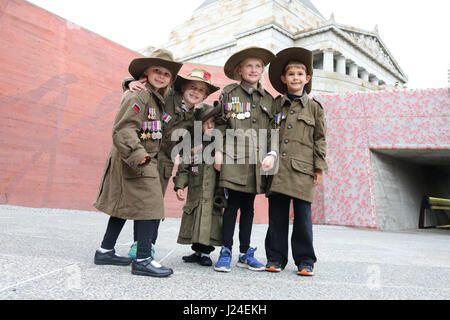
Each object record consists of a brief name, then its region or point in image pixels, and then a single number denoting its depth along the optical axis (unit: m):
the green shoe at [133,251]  2.49
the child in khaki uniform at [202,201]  2.35
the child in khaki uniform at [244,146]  2.32
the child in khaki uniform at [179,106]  2.45
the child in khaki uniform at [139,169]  1.95
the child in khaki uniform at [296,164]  2.33
